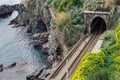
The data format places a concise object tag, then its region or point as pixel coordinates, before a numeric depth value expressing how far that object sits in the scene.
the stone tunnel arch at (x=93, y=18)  43.47
